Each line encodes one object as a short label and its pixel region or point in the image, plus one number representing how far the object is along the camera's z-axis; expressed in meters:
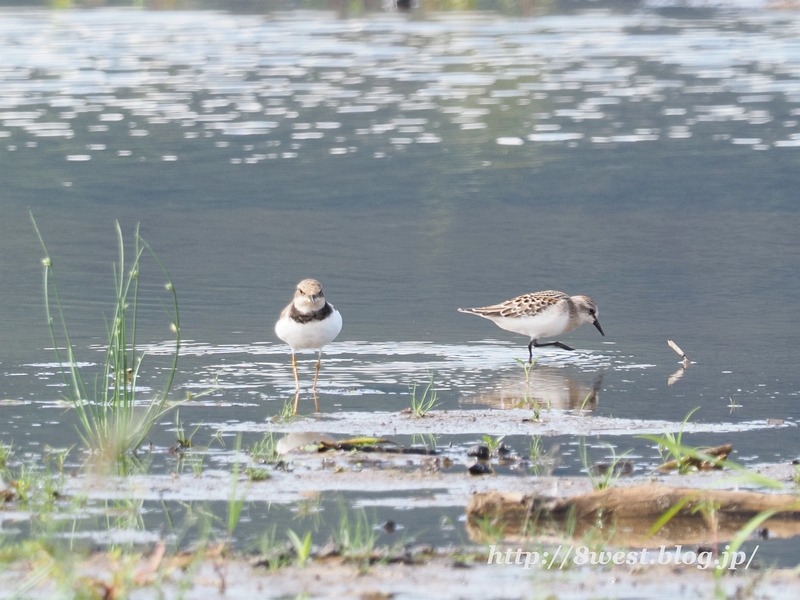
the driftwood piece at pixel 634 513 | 12.40
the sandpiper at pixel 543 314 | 21.48
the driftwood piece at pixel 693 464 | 14.45
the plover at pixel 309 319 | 18.45
